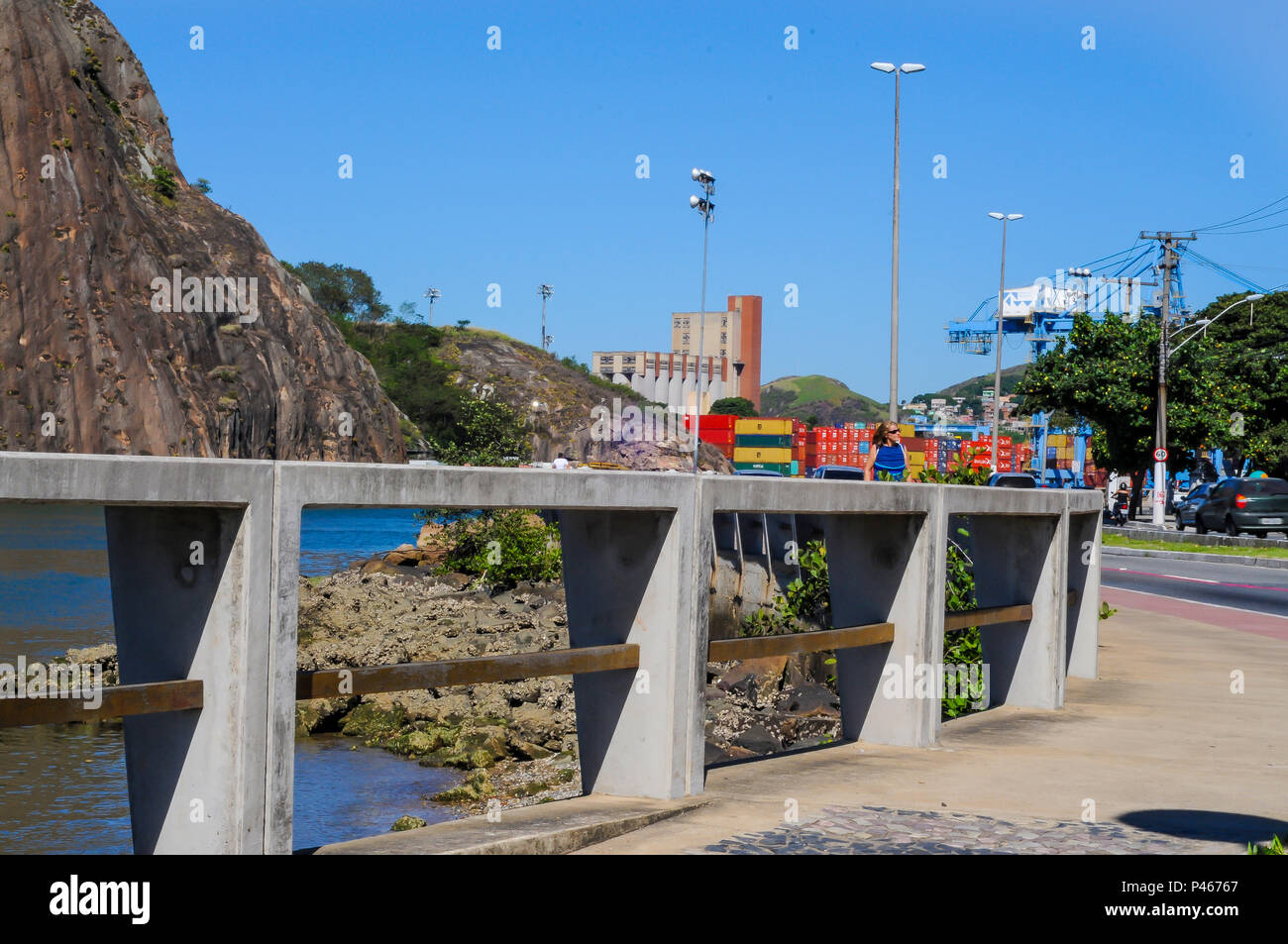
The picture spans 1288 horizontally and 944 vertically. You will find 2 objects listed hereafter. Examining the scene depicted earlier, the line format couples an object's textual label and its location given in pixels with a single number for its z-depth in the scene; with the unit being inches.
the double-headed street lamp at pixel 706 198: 2234.3
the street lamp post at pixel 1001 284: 2261.1
